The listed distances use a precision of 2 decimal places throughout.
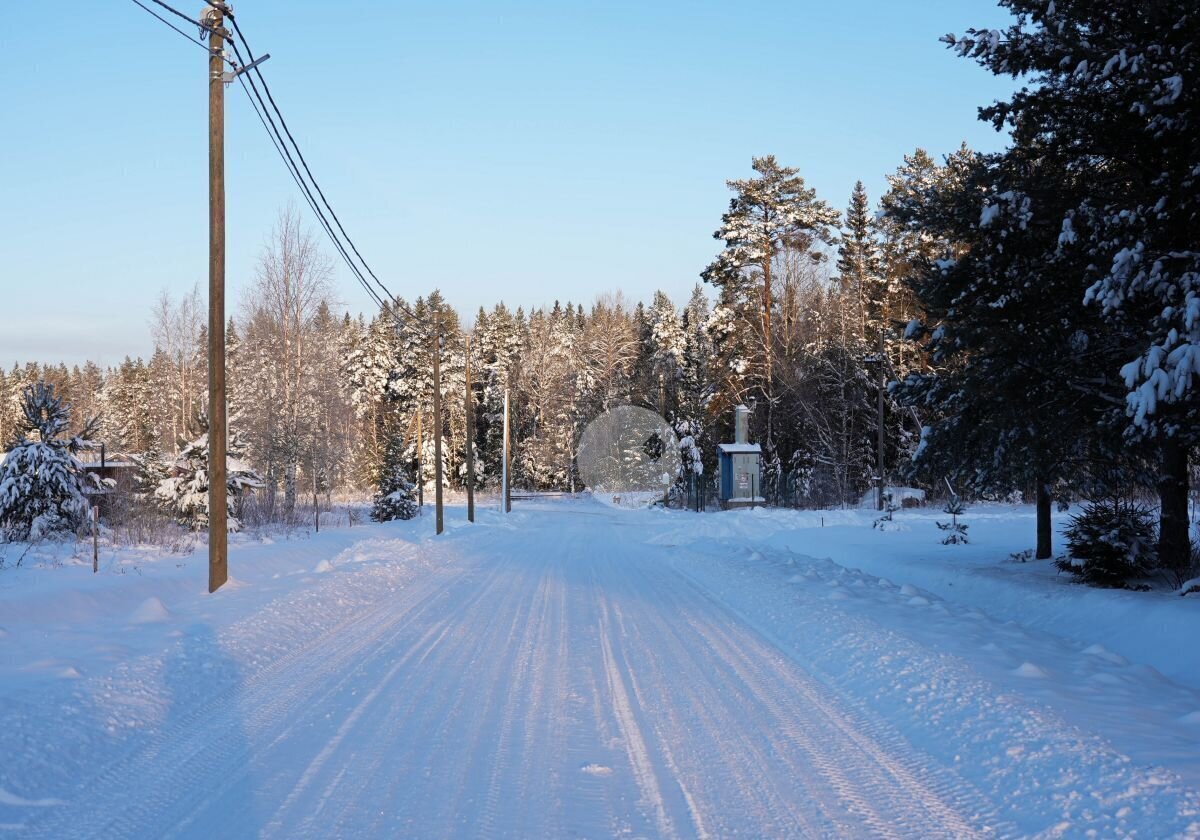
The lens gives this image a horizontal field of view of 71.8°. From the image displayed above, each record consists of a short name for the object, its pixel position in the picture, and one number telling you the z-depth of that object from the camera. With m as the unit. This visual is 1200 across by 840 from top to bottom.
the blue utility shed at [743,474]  39.19
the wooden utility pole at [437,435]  28.42
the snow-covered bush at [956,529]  19.19
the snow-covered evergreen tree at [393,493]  37.53
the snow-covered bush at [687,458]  53.53
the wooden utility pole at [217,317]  12.66
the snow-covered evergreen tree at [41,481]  18.28
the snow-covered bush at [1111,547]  12.25
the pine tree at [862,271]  41.94
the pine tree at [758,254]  44.31
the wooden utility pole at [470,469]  34.07
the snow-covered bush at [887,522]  24.44
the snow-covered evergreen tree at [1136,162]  9.50
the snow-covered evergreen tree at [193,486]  22.80
